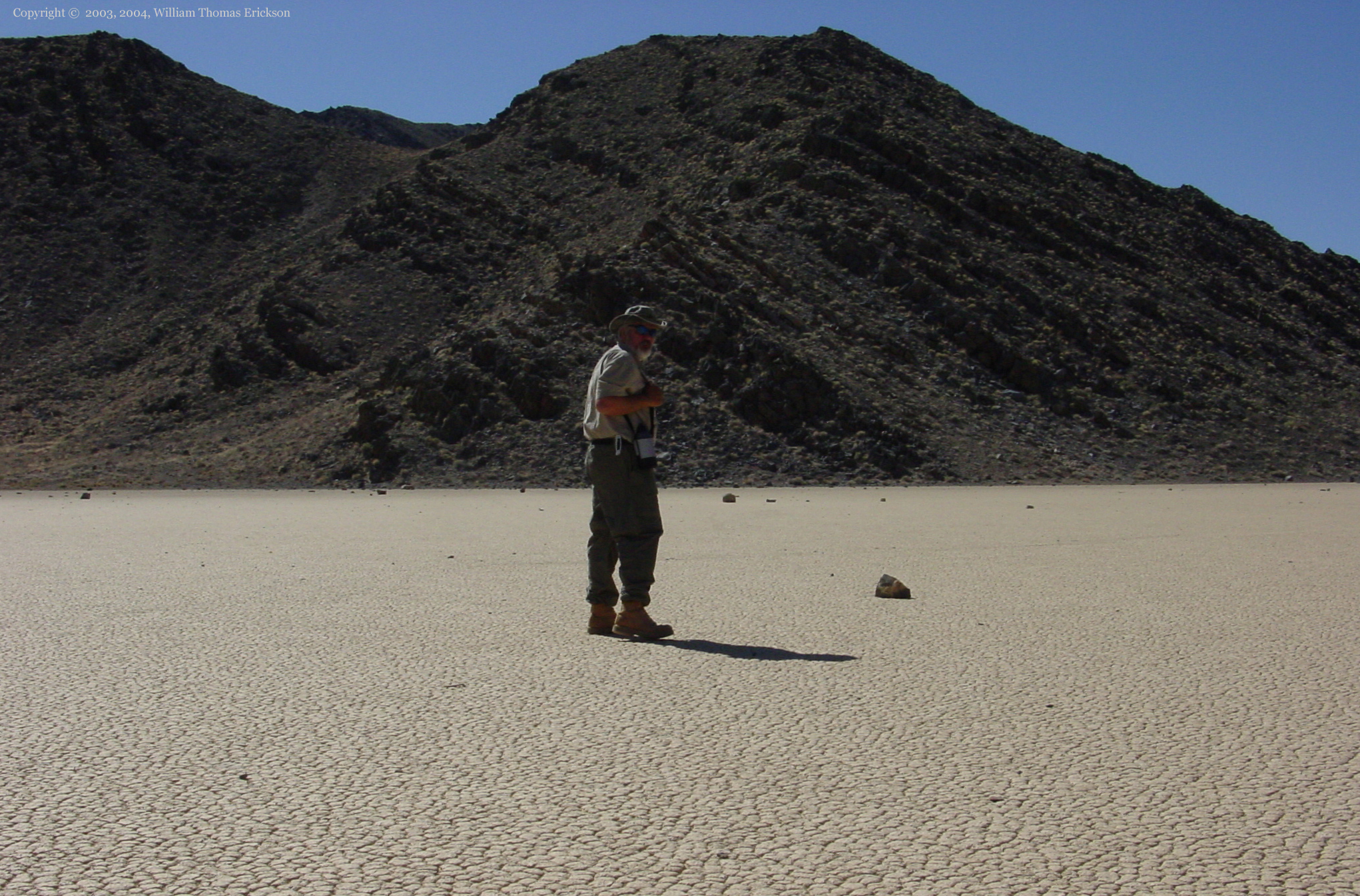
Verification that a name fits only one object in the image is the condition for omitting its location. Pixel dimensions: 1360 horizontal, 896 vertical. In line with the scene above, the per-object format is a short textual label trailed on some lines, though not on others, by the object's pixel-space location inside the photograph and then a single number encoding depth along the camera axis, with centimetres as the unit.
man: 672
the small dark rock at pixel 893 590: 806
